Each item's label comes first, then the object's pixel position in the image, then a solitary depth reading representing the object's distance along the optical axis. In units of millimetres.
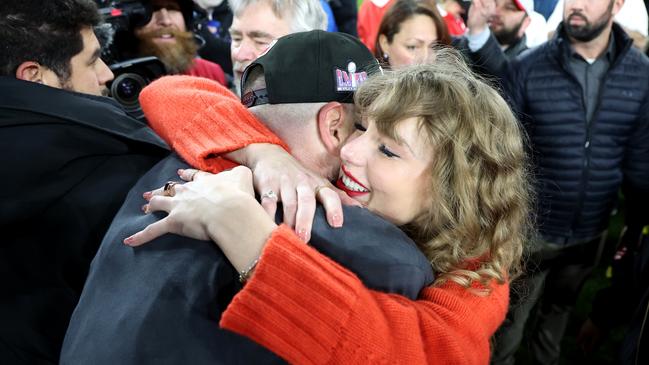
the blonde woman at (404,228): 978
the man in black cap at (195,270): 1022
